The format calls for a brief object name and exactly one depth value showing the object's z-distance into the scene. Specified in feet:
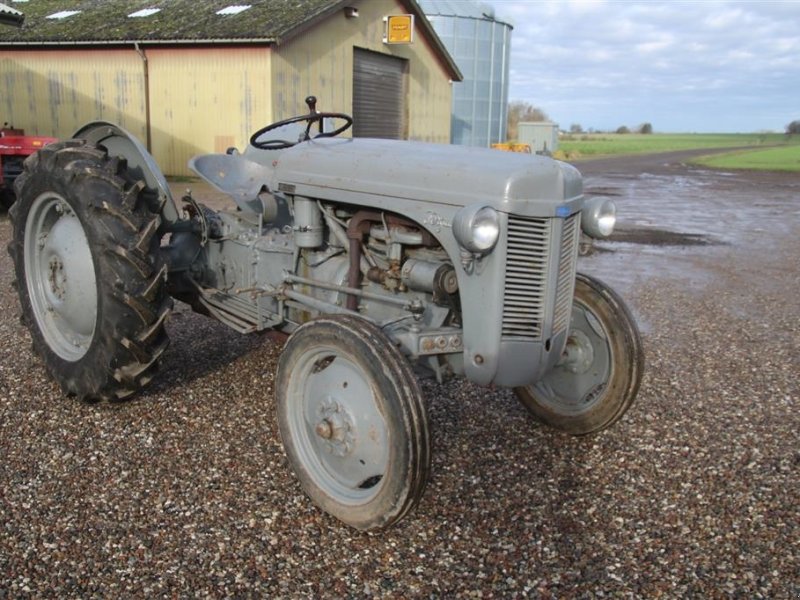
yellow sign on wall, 58.80
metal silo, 88.22
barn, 51.88
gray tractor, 9.43
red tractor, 35.29
